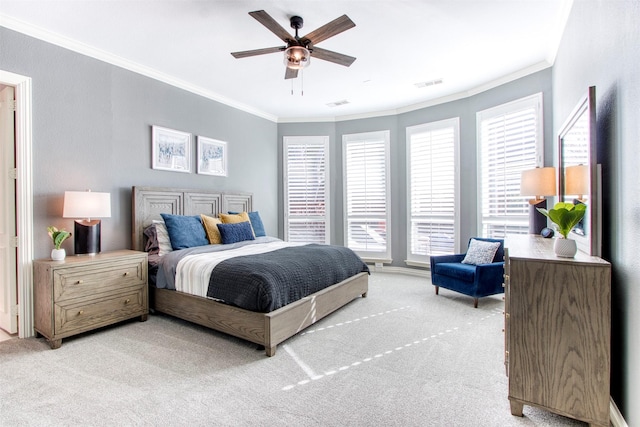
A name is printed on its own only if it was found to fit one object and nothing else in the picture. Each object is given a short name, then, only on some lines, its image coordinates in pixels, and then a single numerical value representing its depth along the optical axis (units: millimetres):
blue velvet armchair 3664
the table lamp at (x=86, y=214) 2947
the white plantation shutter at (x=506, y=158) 3912
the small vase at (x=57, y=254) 2875
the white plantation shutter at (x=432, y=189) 4992
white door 2941
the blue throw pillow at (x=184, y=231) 3713
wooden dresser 1596
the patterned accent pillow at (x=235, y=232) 4109
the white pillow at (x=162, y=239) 3642
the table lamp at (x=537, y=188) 2998
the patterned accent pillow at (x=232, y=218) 4473
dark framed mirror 1819
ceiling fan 2357
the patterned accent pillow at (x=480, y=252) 3914
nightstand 2691
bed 2592
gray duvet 2598
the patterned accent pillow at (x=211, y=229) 4109
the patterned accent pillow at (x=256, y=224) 4895
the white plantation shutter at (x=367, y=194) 5703
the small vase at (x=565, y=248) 1773
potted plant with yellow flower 2881
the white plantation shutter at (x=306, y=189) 6039
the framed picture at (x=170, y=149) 4043
